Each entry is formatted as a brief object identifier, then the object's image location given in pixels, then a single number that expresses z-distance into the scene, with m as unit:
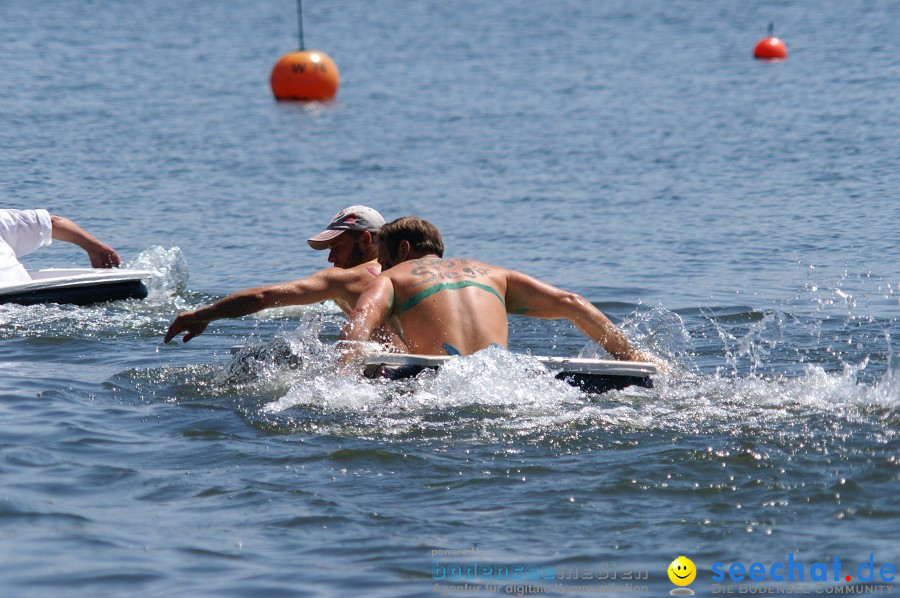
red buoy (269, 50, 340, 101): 47.78
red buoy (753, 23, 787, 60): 55.81
